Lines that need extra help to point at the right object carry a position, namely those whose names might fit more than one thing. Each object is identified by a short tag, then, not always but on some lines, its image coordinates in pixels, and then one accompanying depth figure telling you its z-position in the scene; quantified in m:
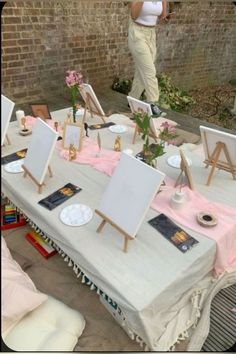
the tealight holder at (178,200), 1.53
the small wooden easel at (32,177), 1.64
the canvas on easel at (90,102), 2.46
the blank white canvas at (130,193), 1.26
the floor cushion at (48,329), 1.13
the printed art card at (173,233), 1.34
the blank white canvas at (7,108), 1.72
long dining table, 1.16
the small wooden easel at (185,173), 1.63
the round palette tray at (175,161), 1.95
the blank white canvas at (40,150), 1.59
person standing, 3.14
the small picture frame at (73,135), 2.04
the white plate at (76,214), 1.45
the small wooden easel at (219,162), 1.79
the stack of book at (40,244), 1.74
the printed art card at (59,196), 1.58
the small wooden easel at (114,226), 1.28
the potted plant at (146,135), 1.64
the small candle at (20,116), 2.36
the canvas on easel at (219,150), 1.76
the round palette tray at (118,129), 2.40
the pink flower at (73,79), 2.16
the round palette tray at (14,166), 1.82
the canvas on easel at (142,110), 2.19
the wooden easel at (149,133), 2.19
